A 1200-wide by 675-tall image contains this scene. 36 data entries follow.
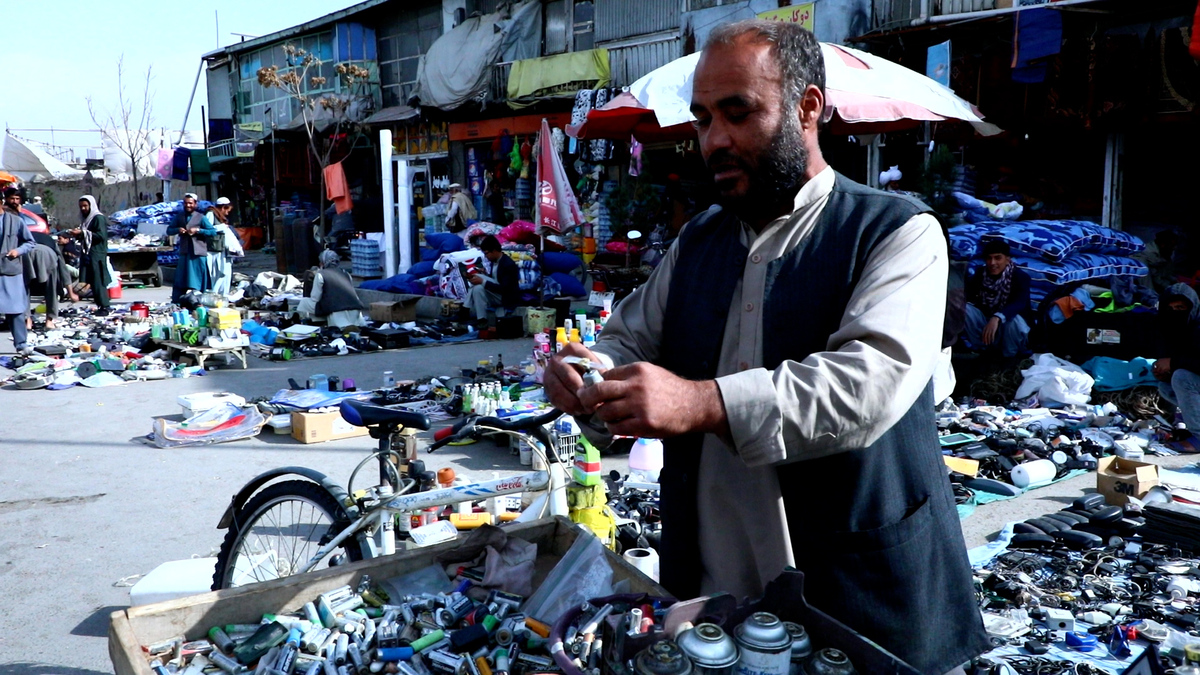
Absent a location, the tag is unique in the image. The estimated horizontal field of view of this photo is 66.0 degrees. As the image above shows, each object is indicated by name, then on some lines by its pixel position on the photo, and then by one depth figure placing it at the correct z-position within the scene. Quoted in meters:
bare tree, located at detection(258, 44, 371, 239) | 23.48
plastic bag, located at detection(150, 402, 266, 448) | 7.48
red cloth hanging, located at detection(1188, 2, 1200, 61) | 8.02
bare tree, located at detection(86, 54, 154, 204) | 39.66
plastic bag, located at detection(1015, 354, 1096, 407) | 8.26
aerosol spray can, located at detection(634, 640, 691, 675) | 1.33
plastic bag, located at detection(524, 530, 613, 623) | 2.22
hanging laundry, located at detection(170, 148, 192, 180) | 33.03
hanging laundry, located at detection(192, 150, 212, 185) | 32.53
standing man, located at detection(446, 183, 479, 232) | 20.20
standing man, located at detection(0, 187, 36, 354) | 11.38
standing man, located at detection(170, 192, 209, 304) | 14.22
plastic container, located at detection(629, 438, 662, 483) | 6.34
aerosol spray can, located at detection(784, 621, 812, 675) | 1.42
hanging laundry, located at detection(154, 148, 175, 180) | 33.03
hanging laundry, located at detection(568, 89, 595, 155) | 16.80
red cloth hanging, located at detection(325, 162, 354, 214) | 22.89
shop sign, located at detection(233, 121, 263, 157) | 29.27
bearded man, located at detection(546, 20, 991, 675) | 1.40
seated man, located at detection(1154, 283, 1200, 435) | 7.11
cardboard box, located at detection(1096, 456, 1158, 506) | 5.82
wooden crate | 2.09
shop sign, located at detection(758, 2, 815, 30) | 14.34
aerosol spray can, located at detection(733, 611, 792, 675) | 1.35
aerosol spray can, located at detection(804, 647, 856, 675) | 1.37
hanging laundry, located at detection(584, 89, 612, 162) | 16.66
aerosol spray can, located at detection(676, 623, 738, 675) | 1.35
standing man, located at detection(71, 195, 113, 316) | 15.04
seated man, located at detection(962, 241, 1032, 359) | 8.98
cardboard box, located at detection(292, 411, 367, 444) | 7.52
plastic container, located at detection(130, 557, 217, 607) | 4.12
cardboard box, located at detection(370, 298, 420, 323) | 13.63
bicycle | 3.44
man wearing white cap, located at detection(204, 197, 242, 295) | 14.49
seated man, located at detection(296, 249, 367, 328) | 13.16
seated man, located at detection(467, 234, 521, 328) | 13.05
